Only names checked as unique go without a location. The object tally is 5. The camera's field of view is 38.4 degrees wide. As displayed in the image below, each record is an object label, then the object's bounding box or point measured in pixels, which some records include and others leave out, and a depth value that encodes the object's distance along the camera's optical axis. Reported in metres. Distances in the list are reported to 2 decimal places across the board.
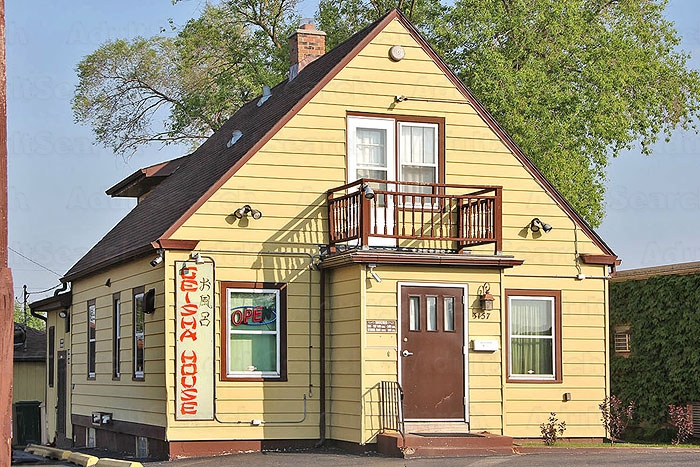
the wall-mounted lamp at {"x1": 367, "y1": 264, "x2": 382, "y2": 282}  16.44
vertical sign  16.66
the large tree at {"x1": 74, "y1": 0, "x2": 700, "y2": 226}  28.75
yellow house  16.70
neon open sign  17.28
